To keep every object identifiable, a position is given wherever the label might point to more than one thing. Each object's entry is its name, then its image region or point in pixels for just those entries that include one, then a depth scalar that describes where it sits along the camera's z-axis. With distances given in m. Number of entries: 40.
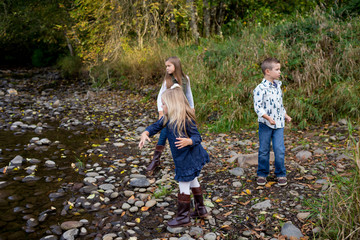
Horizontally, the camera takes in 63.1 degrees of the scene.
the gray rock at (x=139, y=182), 4.33
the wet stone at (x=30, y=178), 4.55
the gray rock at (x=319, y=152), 5.01
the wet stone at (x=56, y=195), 4.07
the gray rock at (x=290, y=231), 2.95
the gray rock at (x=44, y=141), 6.21
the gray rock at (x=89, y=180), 4.45
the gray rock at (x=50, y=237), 3.17
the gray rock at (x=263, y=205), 3.57
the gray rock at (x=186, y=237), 3.04
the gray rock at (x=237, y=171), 4.53
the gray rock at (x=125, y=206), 3.76
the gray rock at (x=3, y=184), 4.37
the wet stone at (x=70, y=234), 3.17
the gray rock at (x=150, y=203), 3.77
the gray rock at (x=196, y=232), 3.16
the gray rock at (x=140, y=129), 7.12
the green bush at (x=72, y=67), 16.66
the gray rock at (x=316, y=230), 2.91
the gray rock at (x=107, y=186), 4.28
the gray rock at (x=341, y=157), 4.62
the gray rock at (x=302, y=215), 3.24
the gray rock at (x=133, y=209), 3.69
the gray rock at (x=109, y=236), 3.12
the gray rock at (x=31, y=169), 4.80
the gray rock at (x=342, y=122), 6.08
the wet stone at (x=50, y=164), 5.10
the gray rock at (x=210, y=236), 3.08
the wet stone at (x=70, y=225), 3.34
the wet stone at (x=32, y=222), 3.42
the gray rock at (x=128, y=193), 4.09
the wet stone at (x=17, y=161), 5.08
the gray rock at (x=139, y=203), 3.81
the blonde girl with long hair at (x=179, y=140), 3.19
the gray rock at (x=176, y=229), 3.21
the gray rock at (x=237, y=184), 4.21
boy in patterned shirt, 3.88
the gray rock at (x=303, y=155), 4.92
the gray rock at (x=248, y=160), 4.80
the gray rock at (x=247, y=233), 3.10
